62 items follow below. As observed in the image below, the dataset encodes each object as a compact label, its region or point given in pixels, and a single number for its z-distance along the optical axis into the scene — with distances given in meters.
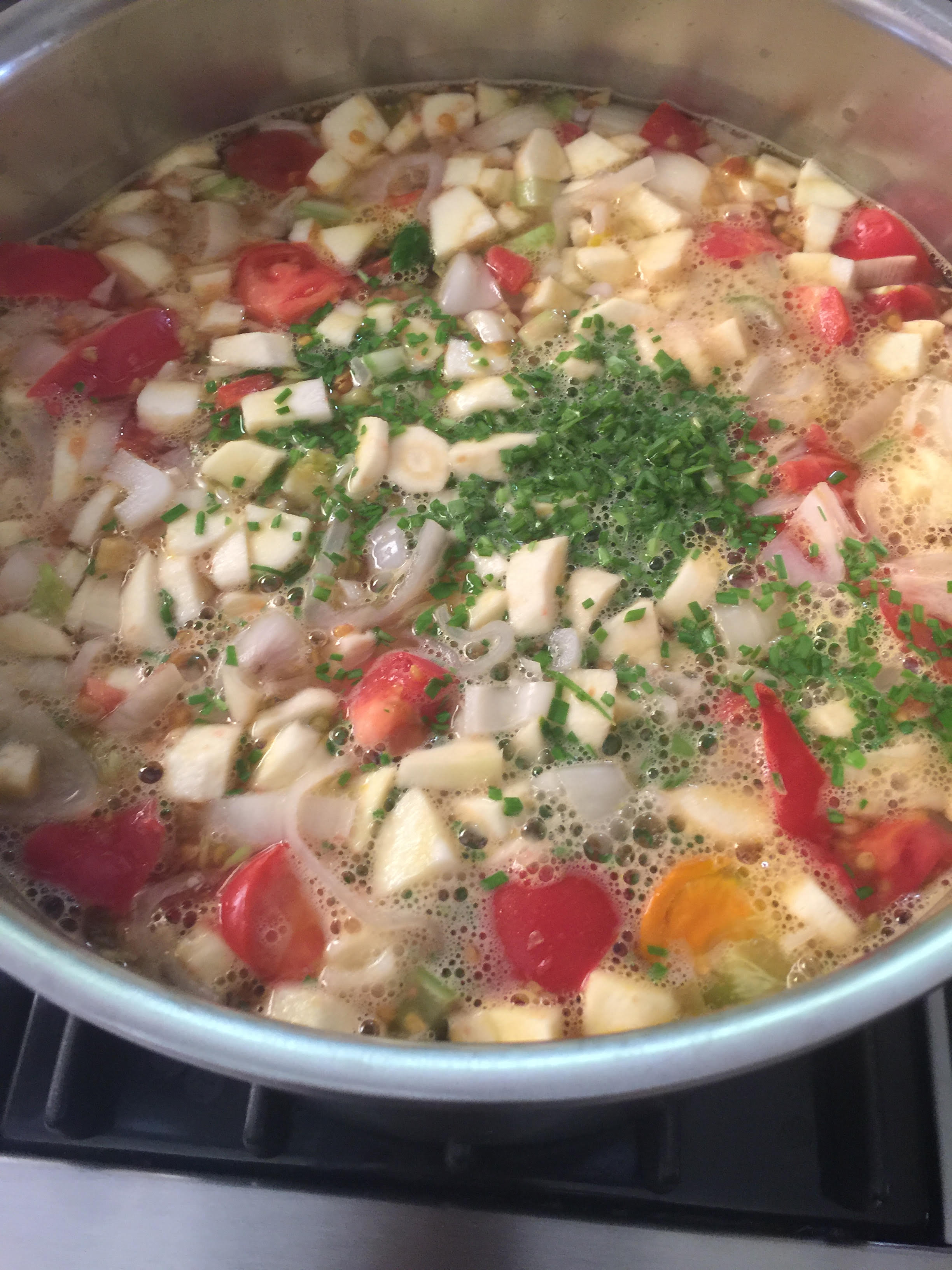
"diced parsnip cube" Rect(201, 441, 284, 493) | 0.33
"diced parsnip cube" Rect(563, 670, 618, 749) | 0.29
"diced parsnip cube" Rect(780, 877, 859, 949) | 0.27
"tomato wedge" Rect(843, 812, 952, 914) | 0.28
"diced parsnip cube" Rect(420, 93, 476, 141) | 0.41
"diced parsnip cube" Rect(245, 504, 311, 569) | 0.32
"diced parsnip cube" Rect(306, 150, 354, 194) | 0.40
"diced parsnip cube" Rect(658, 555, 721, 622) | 0.31
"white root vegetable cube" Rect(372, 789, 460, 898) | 0.27
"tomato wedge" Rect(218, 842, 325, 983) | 0.27
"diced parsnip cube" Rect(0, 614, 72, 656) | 0.31
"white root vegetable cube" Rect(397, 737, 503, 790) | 0.29
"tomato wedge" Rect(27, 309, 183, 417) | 0.35
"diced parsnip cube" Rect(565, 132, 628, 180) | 0.39
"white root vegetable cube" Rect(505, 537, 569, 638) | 0.31
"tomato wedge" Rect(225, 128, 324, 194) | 0.41
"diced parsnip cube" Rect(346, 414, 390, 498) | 0.33
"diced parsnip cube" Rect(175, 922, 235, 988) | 0.26
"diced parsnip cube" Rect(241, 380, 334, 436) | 0.34
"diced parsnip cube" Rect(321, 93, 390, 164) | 0.40
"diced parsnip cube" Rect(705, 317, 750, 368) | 0.35
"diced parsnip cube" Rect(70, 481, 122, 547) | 0.33
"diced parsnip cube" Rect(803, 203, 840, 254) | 0.38
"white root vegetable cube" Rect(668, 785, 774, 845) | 0.28
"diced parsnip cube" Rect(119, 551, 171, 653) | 0.31
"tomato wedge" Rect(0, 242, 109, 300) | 0.37
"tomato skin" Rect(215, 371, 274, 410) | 0.35
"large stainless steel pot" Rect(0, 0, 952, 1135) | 0.35
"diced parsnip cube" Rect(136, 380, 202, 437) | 0.35
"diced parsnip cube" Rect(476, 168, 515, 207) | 0.39
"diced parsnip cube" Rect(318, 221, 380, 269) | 0.38
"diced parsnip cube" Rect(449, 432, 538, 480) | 0.33
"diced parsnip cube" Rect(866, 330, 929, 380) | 0.35
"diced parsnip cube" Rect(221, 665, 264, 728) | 0.30
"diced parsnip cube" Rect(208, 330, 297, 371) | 0.36
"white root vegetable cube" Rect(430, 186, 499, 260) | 0.38
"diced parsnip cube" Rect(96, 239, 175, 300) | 0.38
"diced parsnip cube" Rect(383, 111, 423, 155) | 0.41
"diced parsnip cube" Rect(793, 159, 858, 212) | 0.39
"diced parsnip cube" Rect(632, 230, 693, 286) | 0.37
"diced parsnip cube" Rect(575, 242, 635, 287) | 0.37
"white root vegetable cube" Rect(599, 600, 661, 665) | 0.30
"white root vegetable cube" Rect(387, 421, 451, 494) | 0.33
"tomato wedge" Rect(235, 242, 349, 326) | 0.37
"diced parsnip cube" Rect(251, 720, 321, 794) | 0.29
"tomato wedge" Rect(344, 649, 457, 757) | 0.29
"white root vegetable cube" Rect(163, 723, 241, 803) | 0.29
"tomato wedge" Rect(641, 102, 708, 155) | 0.40
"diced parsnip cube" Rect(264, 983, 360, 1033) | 0.25
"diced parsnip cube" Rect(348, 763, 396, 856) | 0.28
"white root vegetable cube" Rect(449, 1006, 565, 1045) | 0.25
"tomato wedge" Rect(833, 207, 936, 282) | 0.38
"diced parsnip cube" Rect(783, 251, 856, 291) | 0.37
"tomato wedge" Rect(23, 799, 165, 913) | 0.27
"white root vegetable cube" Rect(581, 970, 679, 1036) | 0.25
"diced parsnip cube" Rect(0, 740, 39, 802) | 0.28
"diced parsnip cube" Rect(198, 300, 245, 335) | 0.37
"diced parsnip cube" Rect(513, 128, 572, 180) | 0.39
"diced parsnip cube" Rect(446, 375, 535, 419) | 0.35
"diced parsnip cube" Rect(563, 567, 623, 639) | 0.31
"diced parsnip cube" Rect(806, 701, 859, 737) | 0.29
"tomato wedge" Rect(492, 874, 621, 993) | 0.26
